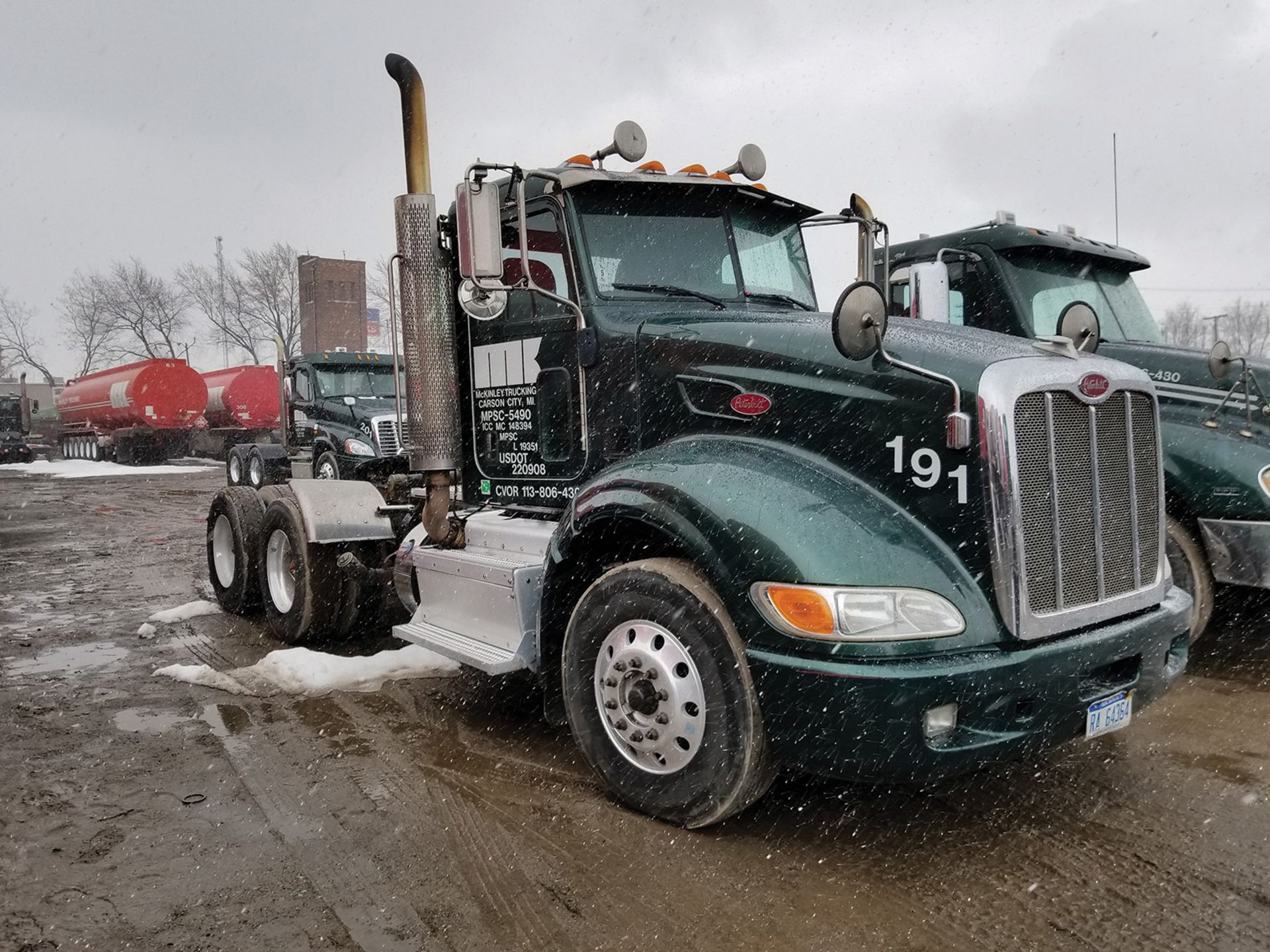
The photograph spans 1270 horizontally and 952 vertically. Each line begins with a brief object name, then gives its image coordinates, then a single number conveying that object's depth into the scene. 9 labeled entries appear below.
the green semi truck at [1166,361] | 5.01
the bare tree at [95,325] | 58.75
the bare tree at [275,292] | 54.53
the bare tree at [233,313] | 55.03
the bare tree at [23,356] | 67.38
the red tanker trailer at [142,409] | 29.94
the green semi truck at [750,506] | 2.91
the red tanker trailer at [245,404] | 28.78
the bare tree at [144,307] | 57.62
